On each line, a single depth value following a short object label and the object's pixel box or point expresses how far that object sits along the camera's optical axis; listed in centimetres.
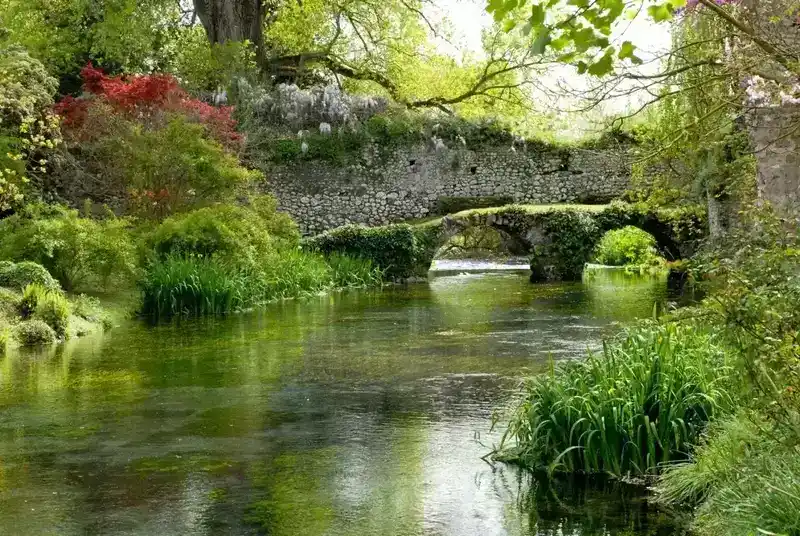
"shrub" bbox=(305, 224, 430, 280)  2820
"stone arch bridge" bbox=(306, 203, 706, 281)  2795
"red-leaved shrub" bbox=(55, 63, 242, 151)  2306
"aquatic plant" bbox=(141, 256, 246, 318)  1966
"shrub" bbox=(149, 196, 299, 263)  2089
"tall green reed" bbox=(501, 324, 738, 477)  766
